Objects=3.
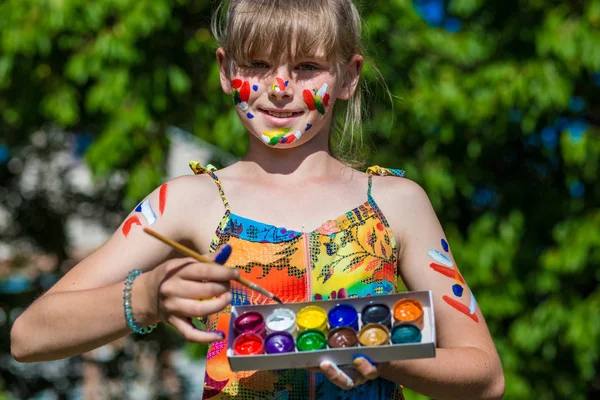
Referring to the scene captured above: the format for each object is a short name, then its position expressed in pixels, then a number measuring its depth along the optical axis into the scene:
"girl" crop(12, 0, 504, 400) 2.01
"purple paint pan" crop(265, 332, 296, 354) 1.89
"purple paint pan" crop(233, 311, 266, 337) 1.91
